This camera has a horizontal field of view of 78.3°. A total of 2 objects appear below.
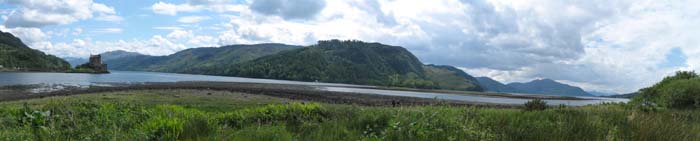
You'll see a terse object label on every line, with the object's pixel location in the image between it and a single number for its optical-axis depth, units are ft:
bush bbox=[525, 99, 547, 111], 51.87
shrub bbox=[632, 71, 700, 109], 82.58
